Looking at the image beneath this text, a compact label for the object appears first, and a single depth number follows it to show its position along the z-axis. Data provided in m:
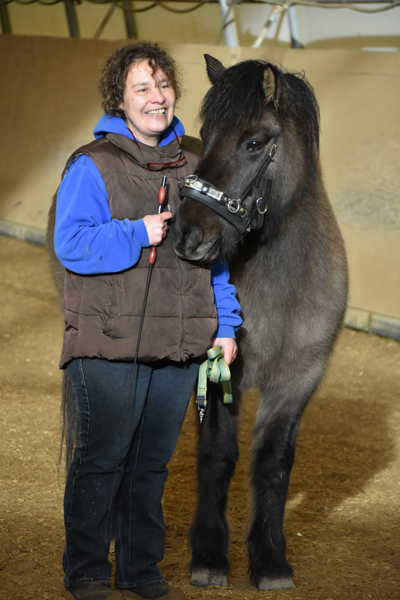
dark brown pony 4.24
